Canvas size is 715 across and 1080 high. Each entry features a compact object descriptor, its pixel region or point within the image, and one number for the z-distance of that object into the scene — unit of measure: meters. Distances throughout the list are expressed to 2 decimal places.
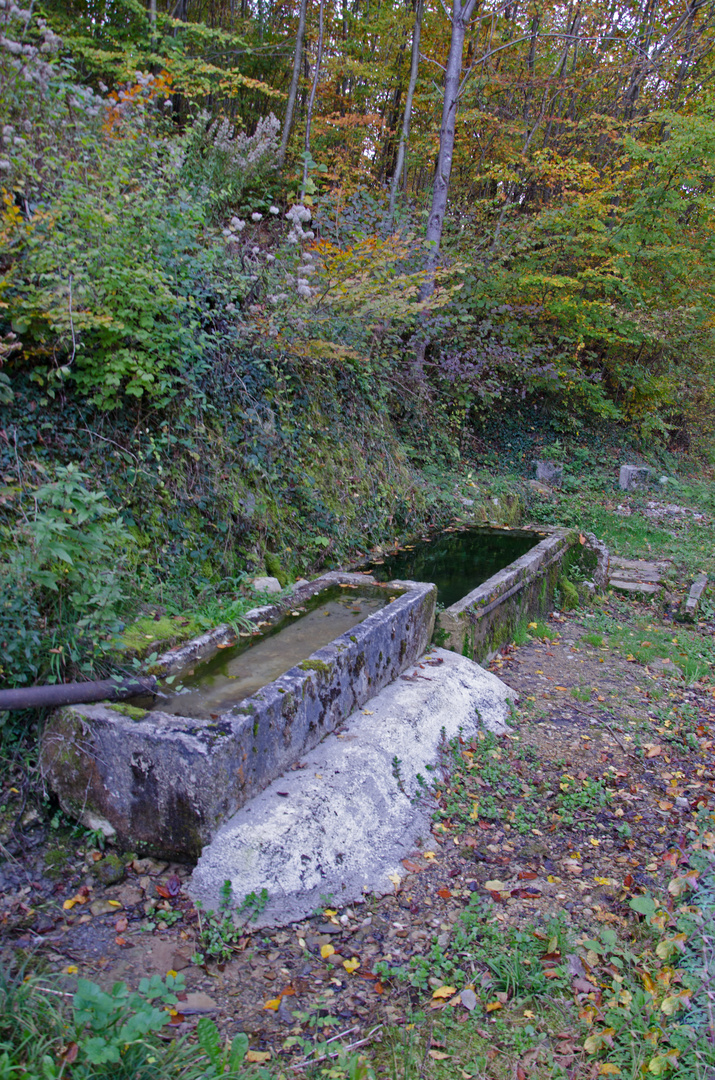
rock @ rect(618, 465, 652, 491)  12.53
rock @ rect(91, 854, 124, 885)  2.78
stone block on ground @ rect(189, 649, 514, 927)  2.81
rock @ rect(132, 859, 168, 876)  2.85
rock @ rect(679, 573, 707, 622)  7.33
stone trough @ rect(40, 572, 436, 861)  2.79
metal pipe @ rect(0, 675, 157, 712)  2.78
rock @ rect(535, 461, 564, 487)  11.87
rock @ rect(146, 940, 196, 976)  2.43
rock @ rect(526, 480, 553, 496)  10.75
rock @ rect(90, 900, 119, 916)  2.65
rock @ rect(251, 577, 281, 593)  4.86
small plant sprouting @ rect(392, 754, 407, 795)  3.56
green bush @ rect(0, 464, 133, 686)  2.92
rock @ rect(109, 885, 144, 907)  2.70
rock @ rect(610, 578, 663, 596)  8.00
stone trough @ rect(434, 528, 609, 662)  5.35
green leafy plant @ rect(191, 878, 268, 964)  2.54
